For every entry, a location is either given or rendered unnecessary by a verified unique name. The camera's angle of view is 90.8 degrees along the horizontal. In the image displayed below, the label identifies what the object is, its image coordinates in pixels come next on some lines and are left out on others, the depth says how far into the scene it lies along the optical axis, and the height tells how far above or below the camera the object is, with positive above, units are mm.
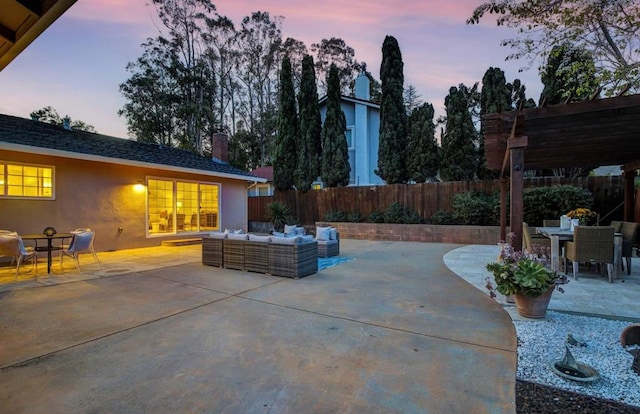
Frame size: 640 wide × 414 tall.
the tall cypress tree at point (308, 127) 15520 +4010
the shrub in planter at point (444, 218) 10985 -415
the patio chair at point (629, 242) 5438 -638
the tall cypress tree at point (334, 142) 14555 +2996
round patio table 6000 -633
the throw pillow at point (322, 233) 8117 -688
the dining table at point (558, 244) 5125 -653
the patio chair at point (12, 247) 5758 -715
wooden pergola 4012 +1183
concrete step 10422 -1173
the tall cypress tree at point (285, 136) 16031 +3639
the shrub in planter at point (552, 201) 9023 +135
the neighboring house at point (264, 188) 22047 +1328
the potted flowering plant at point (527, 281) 3475 -844
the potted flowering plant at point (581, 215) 6387 -192
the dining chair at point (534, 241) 6361 -736
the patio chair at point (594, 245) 4891 -629
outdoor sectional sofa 5746 -922
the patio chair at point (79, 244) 6277 -741
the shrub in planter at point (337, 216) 13375 -401
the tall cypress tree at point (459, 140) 11812 +2488
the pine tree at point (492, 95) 11930 +4235
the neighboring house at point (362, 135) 17500 +4024
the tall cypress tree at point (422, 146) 12469 +2392
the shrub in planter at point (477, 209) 10266 -99
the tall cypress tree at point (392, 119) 13195 +3703
